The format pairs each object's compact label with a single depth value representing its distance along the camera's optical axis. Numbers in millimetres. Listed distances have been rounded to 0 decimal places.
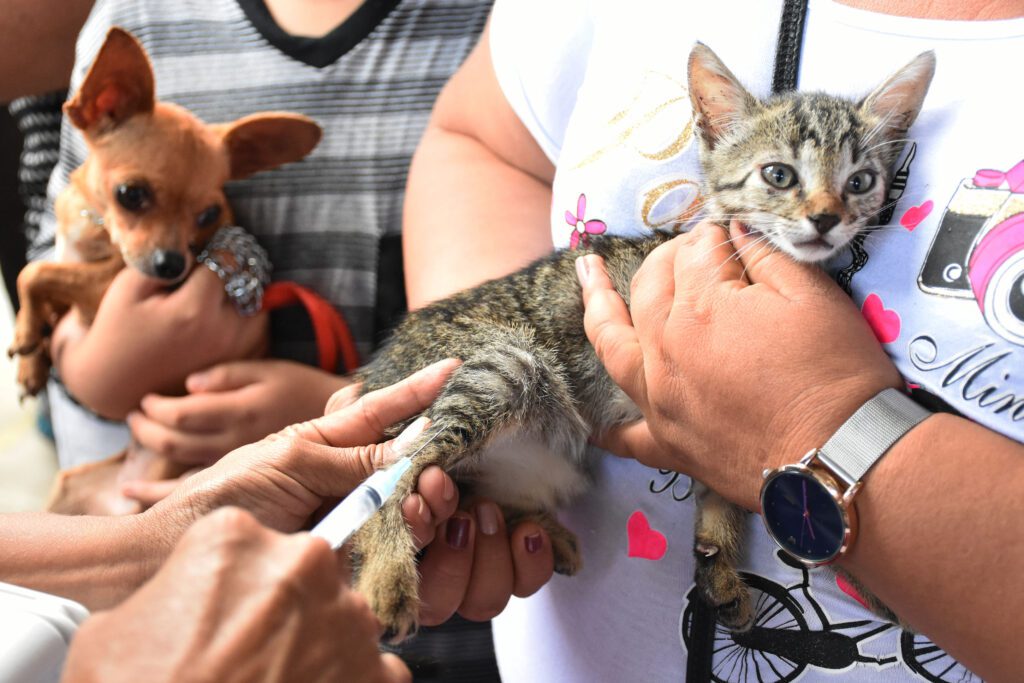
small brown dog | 1438
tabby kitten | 836
